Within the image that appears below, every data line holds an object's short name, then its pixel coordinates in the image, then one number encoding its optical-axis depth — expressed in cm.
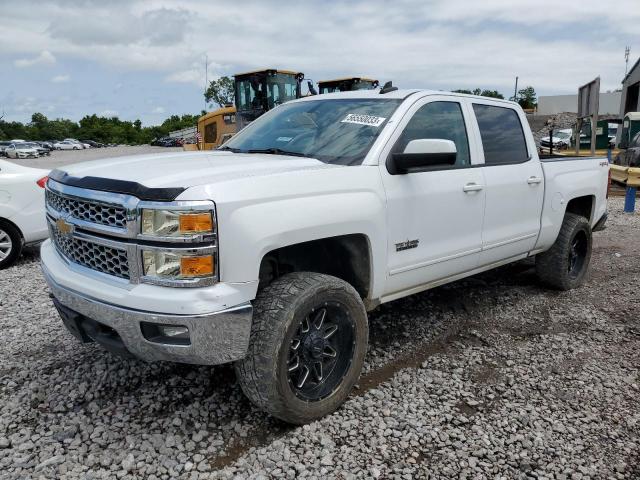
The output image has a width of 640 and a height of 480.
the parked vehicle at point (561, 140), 2774
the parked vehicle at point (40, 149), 5041
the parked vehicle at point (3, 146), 4798
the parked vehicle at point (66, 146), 6600
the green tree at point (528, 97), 7075
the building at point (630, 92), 3919
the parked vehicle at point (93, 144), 7269
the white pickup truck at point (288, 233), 260
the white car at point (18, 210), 664
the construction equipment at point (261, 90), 1658
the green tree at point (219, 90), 8316
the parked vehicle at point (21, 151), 4728
